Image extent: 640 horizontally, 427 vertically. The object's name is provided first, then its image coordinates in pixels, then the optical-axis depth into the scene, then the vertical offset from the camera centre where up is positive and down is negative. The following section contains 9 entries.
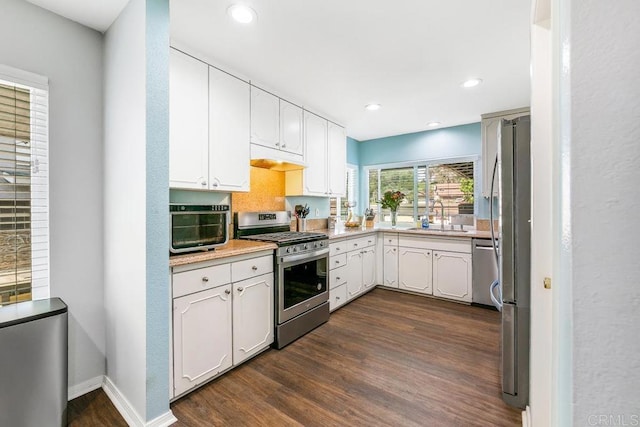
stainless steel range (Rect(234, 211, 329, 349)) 2.37 -0.57
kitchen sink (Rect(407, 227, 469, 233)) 3.70 -0.27
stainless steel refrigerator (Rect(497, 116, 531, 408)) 1.63 -0.25
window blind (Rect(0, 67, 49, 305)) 1.57 +0.15
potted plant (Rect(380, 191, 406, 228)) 4.37 +0.16
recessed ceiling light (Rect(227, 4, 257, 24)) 1.66 +1.22
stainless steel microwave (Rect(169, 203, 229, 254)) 1.80 -0.10
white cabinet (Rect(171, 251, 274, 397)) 1.71 -0.72
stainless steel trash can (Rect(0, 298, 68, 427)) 1.32 -0.75
